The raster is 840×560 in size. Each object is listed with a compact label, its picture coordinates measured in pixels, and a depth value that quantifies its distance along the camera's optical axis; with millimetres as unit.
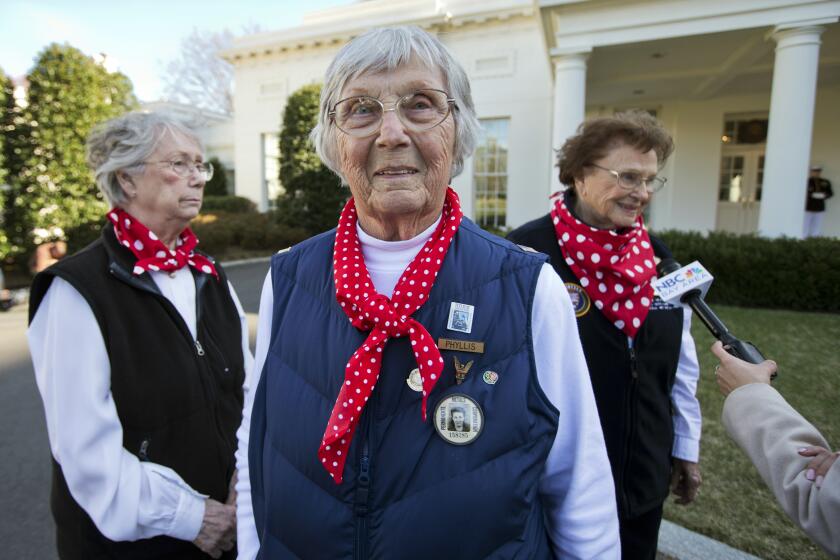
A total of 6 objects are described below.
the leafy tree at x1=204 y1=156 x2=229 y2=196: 20578
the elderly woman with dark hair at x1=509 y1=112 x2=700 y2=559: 1985
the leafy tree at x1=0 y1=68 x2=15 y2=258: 10234
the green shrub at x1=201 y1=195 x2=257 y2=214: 18016
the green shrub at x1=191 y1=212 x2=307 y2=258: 14000
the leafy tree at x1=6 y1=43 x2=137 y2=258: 10445
